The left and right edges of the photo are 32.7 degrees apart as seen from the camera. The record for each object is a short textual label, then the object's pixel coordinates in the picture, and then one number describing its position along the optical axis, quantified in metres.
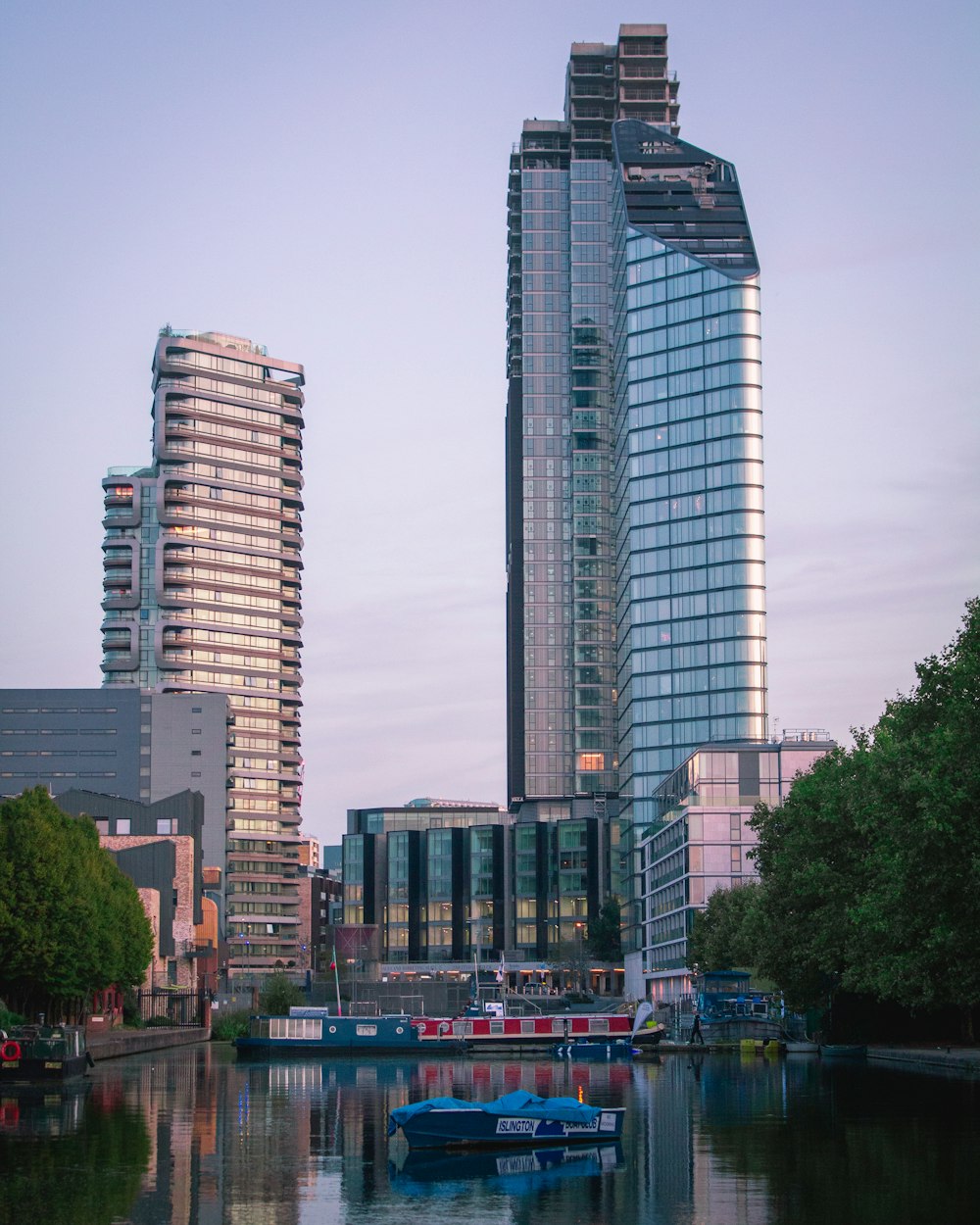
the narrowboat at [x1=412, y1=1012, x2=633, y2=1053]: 104.19
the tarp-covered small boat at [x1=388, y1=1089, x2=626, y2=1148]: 40.97
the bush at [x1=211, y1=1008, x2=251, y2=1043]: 137.62
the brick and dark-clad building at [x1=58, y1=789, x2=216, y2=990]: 151.38
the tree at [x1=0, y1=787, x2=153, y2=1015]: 91.44
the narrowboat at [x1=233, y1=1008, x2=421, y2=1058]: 106.88
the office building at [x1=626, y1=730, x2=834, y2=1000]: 164.50
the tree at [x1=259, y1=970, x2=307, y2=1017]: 128.88
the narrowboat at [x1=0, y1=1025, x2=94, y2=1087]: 64.75
